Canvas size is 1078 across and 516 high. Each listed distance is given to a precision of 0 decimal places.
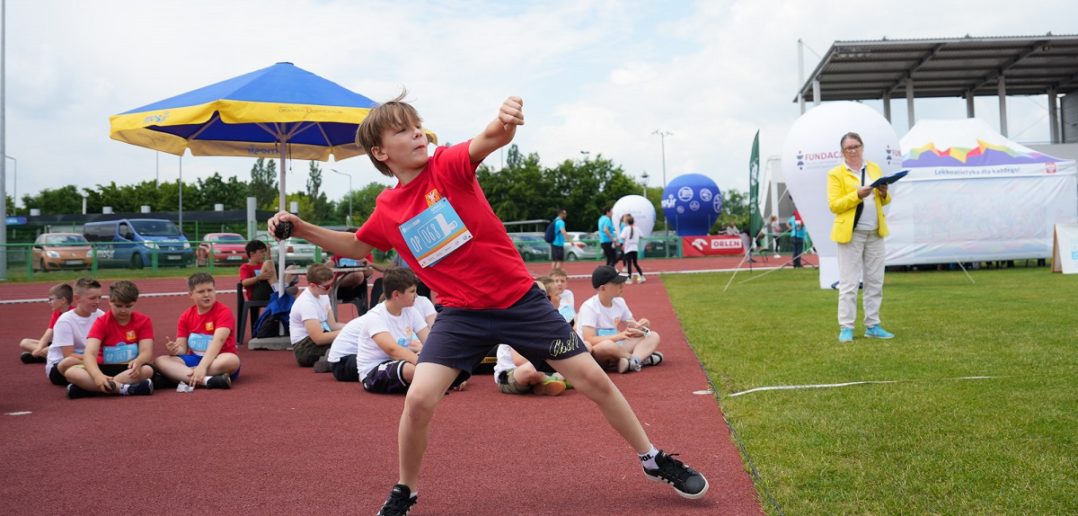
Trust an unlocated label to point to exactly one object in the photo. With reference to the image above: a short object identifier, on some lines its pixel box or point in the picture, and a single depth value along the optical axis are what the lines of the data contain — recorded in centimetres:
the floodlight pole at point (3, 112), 2428
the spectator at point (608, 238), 2017
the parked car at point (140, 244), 2623
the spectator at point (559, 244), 2009
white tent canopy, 1922
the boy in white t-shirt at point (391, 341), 640
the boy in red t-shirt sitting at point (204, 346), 682
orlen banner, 3959
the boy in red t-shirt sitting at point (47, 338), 794
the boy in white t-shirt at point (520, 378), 615
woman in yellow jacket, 786
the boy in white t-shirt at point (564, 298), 741
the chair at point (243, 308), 956
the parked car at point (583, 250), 3650
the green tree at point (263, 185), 8225
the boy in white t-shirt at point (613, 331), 703
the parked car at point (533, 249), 3441
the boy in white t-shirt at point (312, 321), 801
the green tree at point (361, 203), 9700
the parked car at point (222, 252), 2823
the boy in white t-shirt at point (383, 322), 643
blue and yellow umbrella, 806
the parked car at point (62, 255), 2436
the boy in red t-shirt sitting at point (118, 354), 648
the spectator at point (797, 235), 2394
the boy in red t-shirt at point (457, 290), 335
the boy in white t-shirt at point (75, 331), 683
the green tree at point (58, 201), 8000
